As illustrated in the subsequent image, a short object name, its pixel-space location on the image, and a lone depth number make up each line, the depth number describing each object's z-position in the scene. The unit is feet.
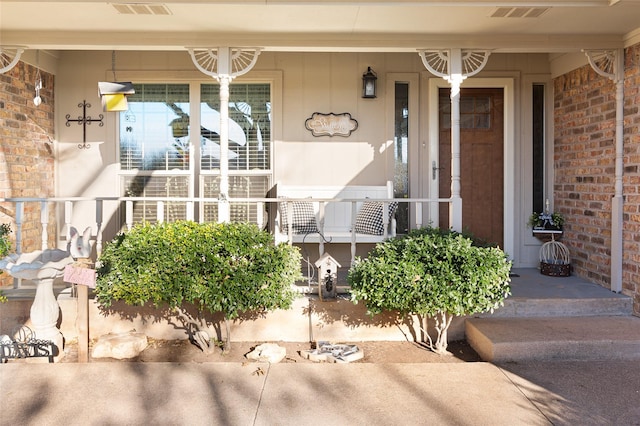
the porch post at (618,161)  16.78
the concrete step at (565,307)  16.17
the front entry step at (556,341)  13.78
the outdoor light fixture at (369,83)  20.40
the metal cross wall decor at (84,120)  20.68
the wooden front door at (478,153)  21.07
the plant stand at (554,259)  19.31
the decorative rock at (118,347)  14.74
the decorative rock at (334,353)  14.38
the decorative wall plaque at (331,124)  20.70
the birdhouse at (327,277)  15.71
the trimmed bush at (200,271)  14.10
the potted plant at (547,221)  20.10
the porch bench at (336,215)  18.17
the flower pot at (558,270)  19.29
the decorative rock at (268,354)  14.43
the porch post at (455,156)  16.74
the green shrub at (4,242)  14.24
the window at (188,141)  20.80
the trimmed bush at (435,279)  14.06
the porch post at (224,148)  16.67
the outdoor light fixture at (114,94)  17.51
